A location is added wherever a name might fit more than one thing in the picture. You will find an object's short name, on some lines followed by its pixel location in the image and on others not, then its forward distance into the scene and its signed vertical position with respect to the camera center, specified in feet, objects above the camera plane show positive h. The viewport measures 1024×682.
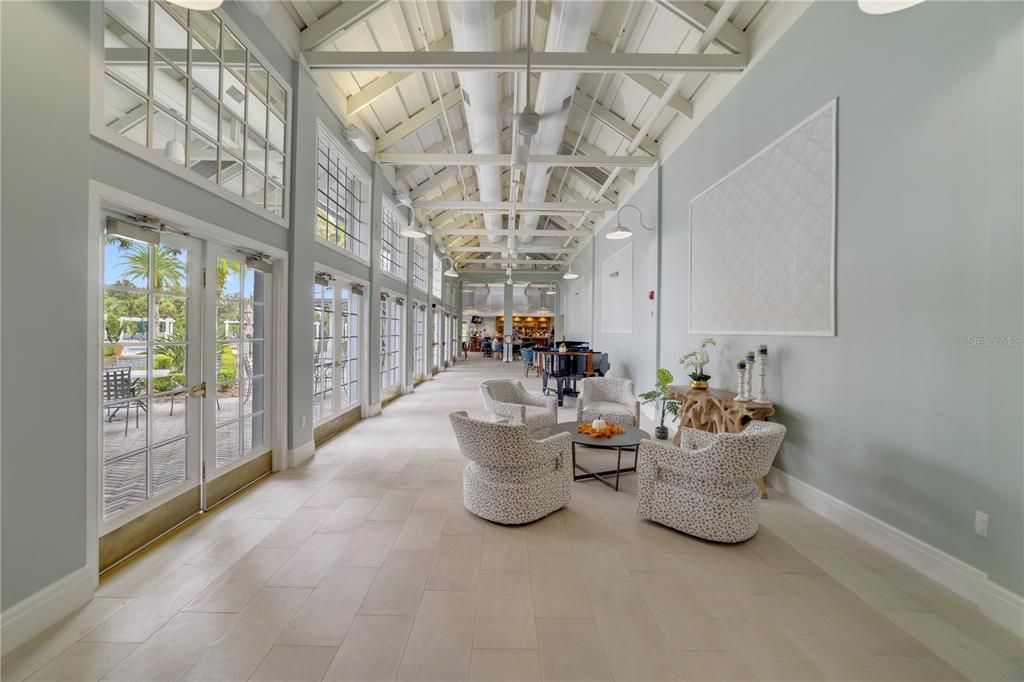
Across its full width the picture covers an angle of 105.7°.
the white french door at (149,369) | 7.38 -0.75
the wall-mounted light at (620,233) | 19.52 +5.39
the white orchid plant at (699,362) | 13.15 -0.87
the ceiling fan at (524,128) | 11.96 +6.98
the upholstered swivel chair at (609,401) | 14.52 -2.57
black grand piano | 25.49 -1.82
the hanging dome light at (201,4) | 5.95 +5.12
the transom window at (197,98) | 7.23 +5.45
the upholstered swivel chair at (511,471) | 8.77 -3.21
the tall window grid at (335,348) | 15.40 -0.54
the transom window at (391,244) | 23.41 +6.08
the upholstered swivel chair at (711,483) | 8.07 -3.21
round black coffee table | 10.64 -2.86
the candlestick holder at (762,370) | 11.04 -0.84
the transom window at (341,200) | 15.56 +6.13
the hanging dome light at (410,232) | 20.51 +5.58
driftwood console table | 10.71 -2.05
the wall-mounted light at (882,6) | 6.01 +5.27
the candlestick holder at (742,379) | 11.35 -1.15
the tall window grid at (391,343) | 24.03 -0.41
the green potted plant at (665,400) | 15.14 -2.55
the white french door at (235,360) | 9.70 -0.70
